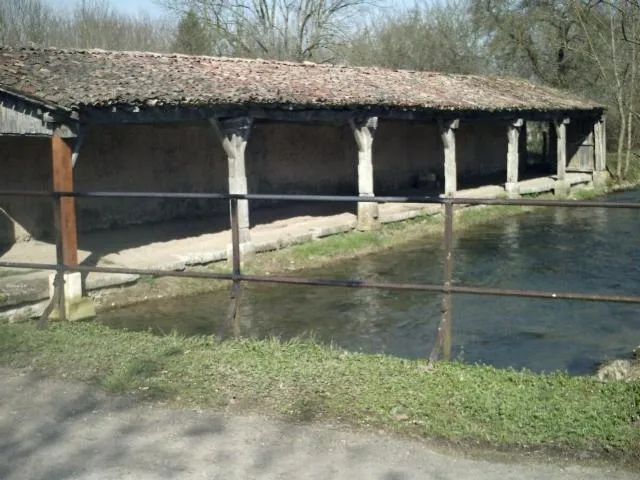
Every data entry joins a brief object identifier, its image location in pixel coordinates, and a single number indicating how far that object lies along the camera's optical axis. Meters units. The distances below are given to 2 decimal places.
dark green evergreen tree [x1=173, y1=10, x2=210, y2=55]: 36.09
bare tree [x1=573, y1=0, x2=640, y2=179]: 25.67
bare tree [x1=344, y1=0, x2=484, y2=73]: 35.56
